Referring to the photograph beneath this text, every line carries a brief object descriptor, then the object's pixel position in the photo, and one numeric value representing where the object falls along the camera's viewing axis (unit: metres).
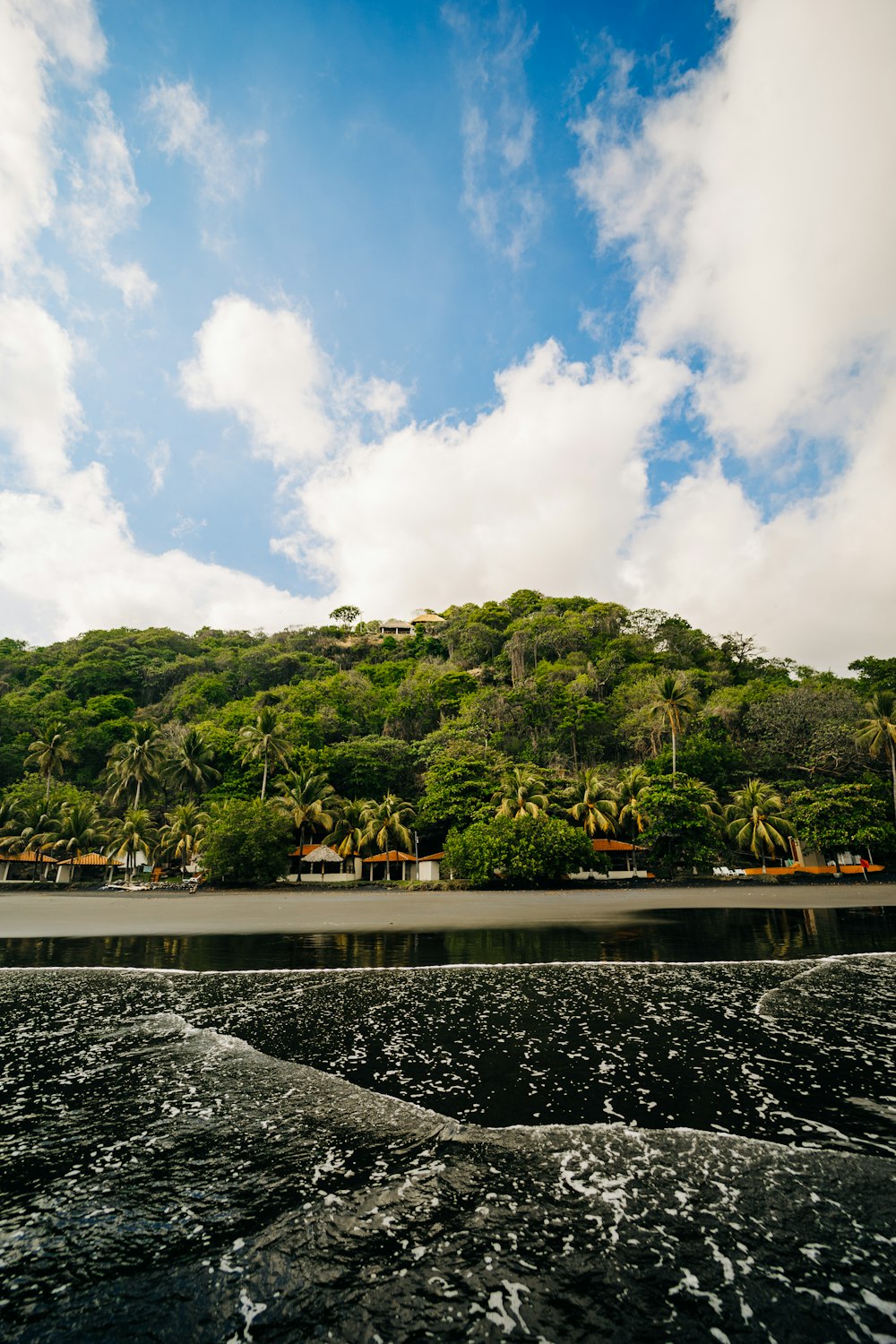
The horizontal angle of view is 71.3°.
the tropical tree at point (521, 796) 40.75
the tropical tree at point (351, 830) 45.75
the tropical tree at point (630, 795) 43.56
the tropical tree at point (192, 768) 51.75
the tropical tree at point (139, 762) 50.81
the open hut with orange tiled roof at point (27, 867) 46.97
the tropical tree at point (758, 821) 42.59
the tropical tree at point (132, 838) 46.06
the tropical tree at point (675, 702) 46.19
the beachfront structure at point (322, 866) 45.06
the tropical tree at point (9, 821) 48.25
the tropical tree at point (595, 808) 42.84
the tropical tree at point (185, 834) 44.75
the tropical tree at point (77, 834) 46.78
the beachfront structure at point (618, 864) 43.28
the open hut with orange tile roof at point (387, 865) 45.97
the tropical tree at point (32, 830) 46.69
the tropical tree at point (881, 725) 41.50
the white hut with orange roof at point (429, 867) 43.62
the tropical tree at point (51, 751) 53.16
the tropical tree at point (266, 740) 49.56
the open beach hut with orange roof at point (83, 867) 46.97
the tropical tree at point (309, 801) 46.19
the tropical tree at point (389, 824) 45.06
